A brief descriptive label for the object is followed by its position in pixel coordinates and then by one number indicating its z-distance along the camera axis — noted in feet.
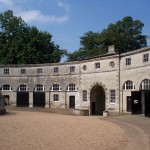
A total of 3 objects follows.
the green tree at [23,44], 129.17
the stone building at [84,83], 75.75
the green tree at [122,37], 128.79
